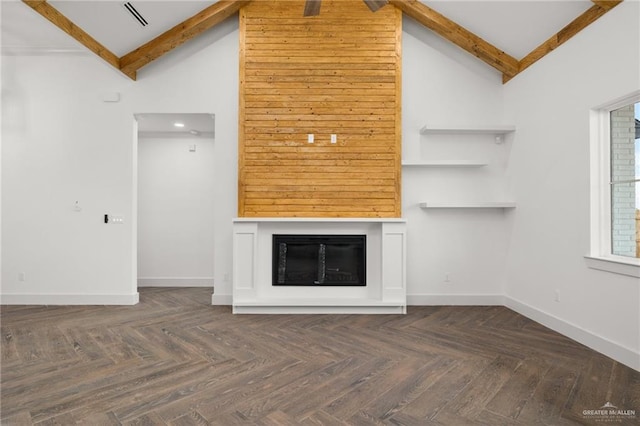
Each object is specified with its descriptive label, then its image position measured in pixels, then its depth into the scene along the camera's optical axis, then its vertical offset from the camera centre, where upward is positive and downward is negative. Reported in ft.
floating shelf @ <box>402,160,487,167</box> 14.66 +2.20
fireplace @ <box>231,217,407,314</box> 14.67 -1.98
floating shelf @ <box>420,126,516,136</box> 14.57 +3.66
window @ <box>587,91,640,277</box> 9.94 +0.94
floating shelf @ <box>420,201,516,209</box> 14.52 +0.39
